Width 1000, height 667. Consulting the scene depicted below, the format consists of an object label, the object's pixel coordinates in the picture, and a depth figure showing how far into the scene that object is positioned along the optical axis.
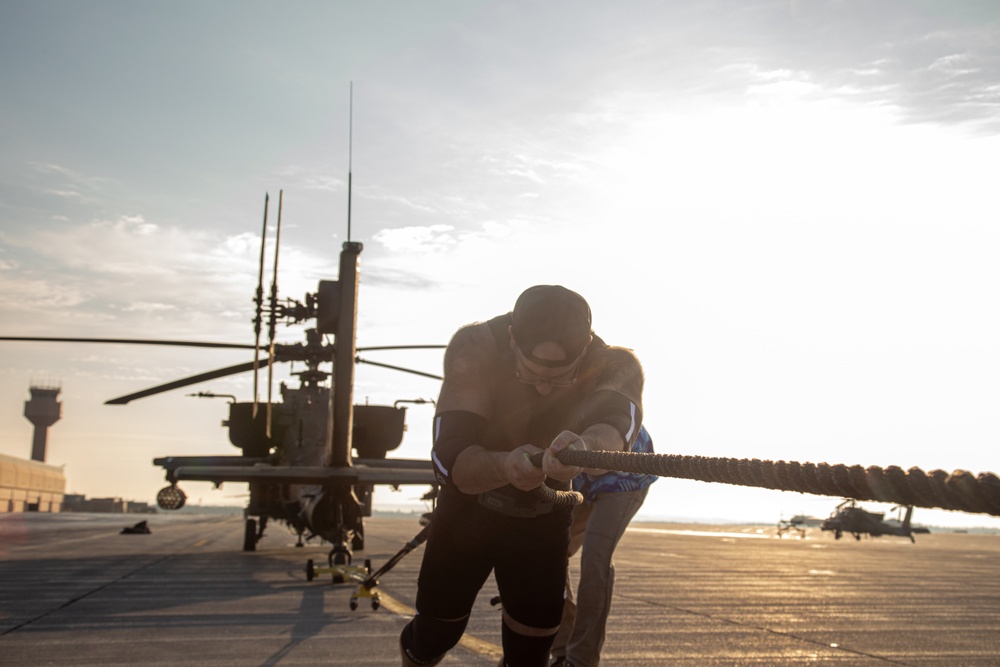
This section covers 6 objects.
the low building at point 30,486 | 71.25
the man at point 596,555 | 5.64
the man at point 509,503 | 4.09
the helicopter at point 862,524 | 55.97
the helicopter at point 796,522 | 71.94
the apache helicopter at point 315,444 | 15.13
